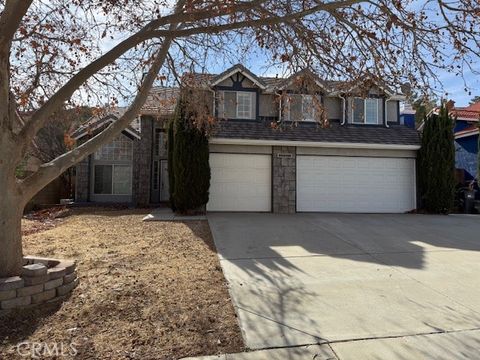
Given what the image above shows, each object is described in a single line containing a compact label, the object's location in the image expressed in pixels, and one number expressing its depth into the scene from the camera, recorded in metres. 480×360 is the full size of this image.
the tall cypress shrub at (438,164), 15.42
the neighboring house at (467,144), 20.47
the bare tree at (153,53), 4.91
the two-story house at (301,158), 15.10
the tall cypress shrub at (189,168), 13.70
